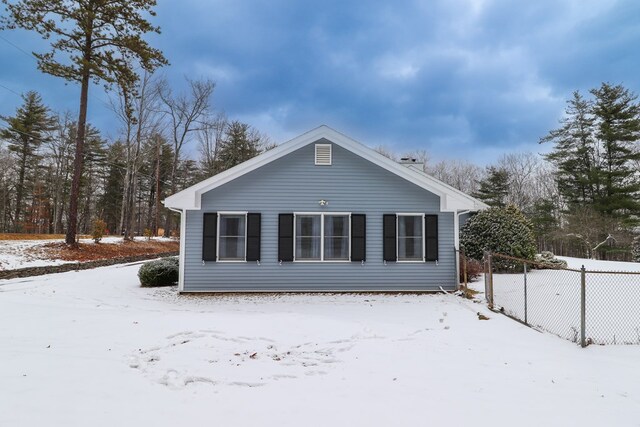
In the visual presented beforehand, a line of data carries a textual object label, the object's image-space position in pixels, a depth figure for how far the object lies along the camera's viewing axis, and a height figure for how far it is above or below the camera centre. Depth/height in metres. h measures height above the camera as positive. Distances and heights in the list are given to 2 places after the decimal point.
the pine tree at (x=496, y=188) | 31.00 +4.44
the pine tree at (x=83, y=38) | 14.33 +8.54
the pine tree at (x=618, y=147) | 22.77 +6.30
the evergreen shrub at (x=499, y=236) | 11.85 +0.03
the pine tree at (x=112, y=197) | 35.53 +3.71
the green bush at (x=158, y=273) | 10.69 -1.27
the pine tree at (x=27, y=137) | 29.02 +7.96
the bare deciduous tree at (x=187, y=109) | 26.72 +9.71
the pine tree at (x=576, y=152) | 25.17 +6.38
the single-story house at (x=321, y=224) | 9.44 +0.29
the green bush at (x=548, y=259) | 13.44 -0.87
